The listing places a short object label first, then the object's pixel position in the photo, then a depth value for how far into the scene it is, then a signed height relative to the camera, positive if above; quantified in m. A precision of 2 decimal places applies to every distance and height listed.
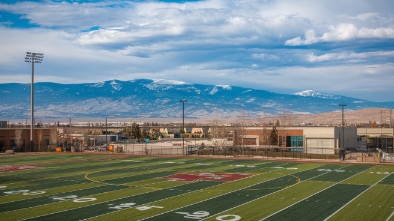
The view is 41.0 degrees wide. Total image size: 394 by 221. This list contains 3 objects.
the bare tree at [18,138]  82.31 -0.74
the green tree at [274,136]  89.50 -0.37
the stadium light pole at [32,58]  86.88 +12.66
